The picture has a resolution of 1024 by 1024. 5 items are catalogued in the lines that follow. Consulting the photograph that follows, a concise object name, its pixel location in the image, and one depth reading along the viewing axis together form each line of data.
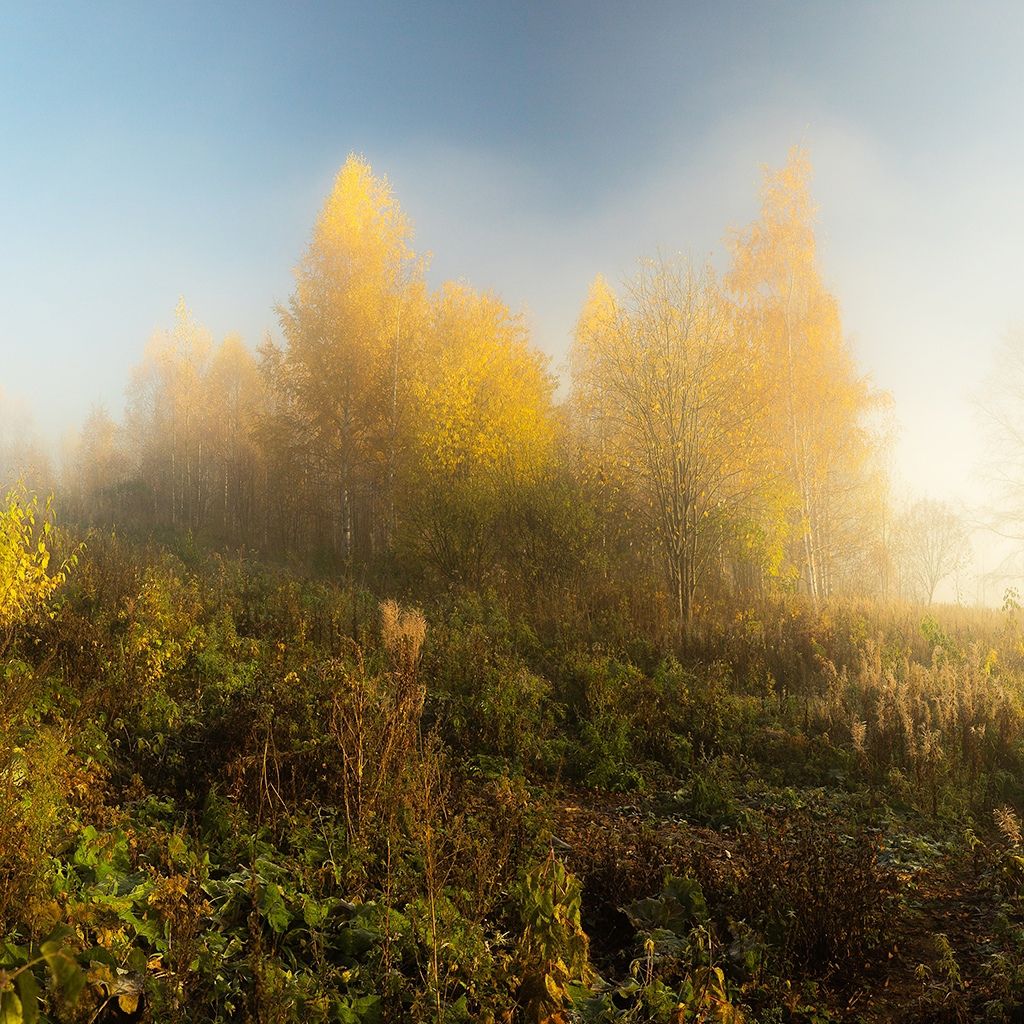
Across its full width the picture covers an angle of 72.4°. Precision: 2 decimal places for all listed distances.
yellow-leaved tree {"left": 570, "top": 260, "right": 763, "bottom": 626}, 11.81
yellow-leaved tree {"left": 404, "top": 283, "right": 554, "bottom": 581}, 13.81
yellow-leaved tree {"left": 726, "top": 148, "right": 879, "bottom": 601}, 18.62
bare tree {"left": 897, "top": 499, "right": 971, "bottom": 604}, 37.56
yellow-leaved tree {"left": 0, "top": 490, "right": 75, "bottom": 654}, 5.66
